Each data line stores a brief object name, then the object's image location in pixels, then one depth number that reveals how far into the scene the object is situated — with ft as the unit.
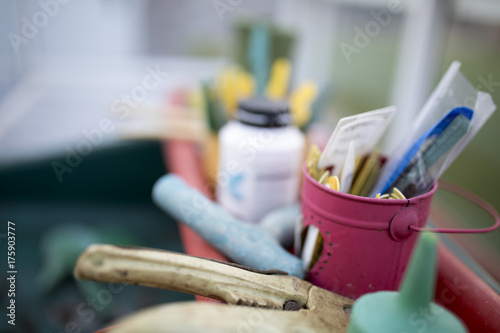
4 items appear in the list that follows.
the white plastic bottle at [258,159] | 1.55
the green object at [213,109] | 1.98
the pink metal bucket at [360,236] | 1.09
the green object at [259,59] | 2.41
